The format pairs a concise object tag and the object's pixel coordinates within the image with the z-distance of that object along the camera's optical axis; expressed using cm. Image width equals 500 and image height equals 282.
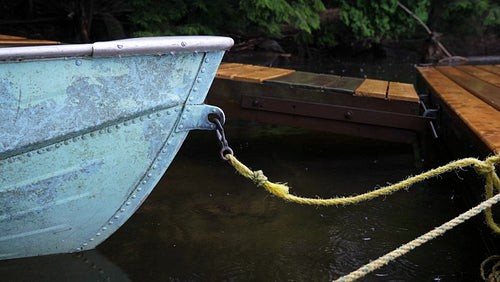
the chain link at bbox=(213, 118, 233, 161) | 265
